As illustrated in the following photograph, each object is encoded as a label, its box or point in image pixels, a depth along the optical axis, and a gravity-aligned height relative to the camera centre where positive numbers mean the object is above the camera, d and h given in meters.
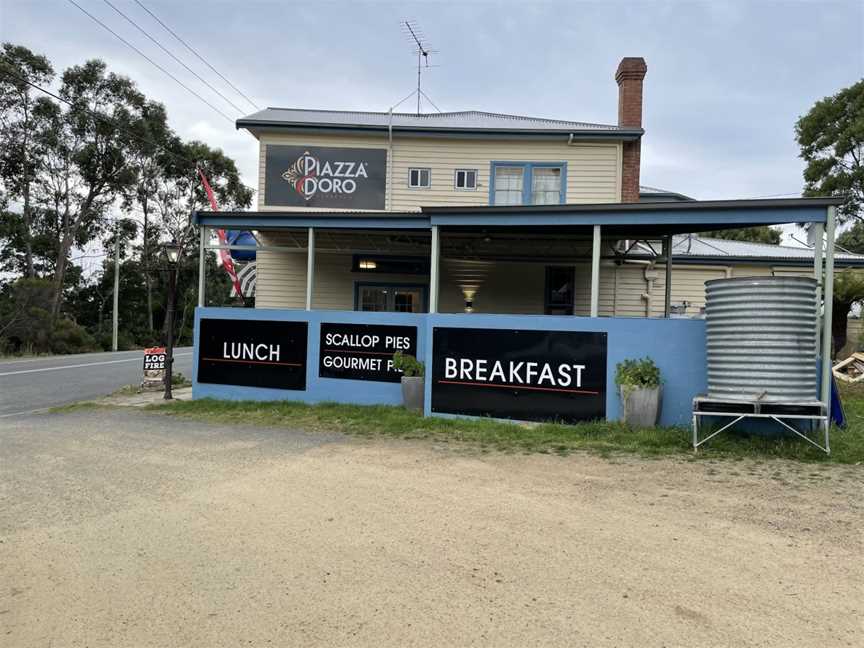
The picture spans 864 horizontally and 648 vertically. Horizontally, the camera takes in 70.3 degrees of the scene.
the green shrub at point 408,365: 10.53 -0.77
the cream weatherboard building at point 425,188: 15.09 +3.34
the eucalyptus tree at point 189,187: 43.66 +9.42
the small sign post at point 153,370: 14.46 -1.36
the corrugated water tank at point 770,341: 7.29 -0.11
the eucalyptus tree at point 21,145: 32.69 +9.23
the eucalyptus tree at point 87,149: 35.91 +9.76
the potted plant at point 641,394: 8.51 -0.92
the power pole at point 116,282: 35.50 +1.76
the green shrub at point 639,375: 8.55 -0.67
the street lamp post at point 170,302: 12.51 +0.24
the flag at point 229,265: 18.08 +1.48
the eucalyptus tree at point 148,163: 39.72 +10.19
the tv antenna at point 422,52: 20.28 +8.93
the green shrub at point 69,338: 30.72 -1.45
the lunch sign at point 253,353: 11.72 -0.73
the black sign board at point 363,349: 11.02 -0.54
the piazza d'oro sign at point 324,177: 15.34 +3.53
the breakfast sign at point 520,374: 9.14 -0.77
